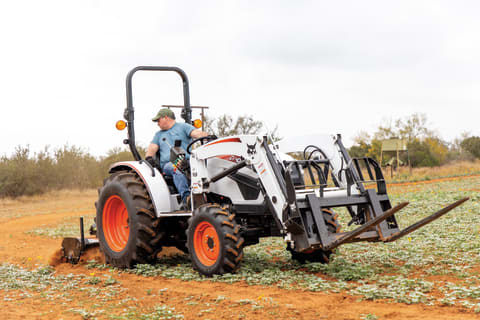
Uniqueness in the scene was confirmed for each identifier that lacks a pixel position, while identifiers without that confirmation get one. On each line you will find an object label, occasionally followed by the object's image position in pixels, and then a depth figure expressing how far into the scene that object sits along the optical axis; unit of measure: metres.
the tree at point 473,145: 46.81
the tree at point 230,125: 30.20
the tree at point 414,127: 44.94
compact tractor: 6.18
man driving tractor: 7.94
